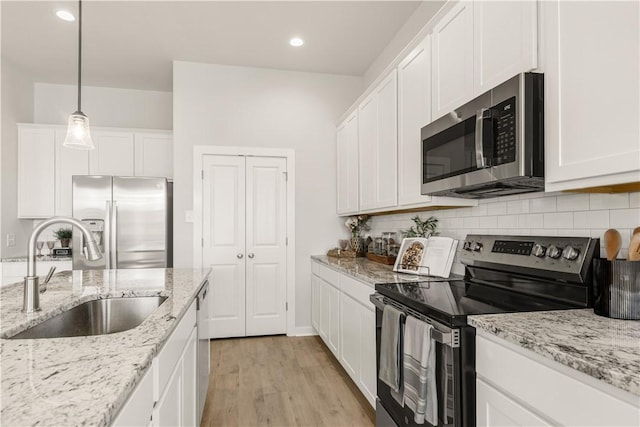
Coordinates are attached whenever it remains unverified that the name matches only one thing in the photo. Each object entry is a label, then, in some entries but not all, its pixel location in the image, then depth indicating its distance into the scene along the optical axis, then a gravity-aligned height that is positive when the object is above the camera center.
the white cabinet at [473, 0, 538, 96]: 1.43 +0.74
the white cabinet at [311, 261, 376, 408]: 2.25 -0.82
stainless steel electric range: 1.32 -0.36
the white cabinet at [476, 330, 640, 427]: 0.83 -0.47
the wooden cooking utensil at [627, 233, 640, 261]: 1.18 -0.11
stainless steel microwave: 1.41 +0.32
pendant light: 2.26 +0.51
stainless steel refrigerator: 3.81 -0.04
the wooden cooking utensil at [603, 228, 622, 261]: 1.29 -0.10
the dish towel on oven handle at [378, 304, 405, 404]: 1.67 -0.63
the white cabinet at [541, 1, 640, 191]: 1.07 +0.39
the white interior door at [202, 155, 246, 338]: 3.95 -0.27
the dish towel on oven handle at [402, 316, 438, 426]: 1.41 -0.63
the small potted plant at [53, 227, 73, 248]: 4.26 -0.25
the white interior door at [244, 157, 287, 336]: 4.05 -0.35
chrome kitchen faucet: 1.31 -0.16
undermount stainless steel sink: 1.57 -0.48
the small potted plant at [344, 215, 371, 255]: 3.91 -0.15
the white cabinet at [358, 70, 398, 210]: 2.68 +0.56
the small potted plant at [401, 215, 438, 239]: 2.70 -0.10
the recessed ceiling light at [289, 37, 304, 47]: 3.52 +1.68
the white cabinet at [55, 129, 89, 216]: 4.26 +0.53
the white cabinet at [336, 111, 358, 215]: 3.56 +0.51
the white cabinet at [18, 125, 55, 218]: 4.21 +0.49
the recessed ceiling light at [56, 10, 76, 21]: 3.06 +1.68
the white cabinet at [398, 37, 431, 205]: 2.22 +0.64
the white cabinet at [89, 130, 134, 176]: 4.32 +0.72
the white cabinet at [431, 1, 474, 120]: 1.80 +0.82
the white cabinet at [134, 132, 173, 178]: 4.41 +0.72
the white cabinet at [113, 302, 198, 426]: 0.88 -0.55
